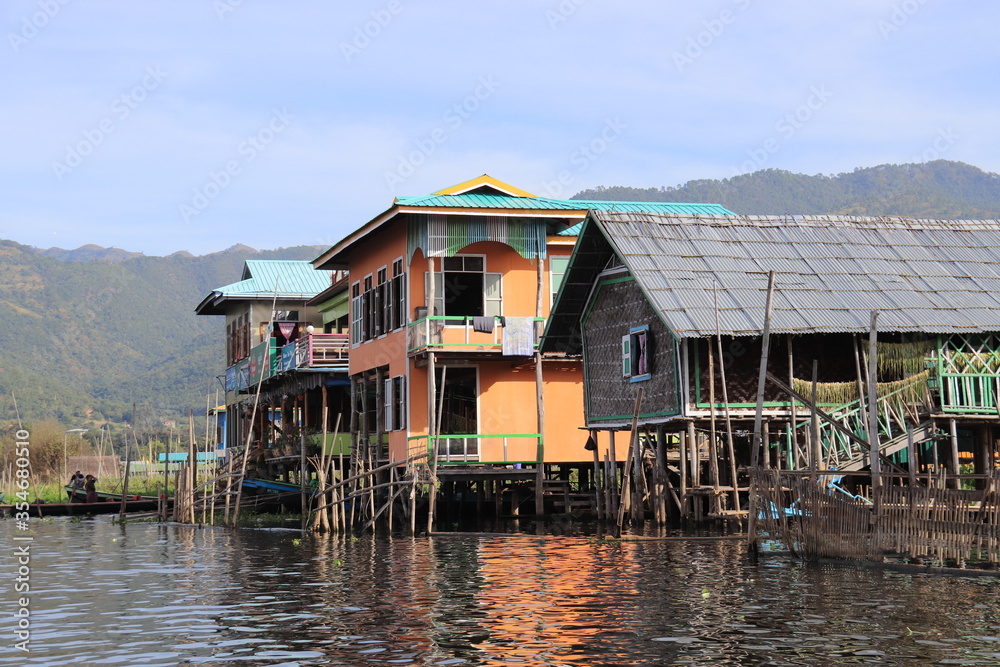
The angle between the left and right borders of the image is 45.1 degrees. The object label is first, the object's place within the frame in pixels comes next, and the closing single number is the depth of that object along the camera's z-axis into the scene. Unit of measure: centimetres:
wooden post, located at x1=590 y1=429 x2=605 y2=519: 3177
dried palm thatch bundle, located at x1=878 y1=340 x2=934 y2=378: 2706
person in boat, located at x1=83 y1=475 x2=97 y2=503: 4572
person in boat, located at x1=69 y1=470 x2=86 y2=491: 4852
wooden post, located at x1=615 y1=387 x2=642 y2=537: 2545
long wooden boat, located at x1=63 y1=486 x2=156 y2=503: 4628
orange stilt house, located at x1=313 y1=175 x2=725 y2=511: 3281
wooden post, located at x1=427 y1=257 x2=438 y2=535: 3121
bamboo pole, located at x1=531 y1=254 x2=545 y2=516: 3228
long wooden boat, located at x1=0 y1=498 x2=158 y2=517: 4472
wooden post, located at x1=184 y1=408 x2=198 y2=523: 3513
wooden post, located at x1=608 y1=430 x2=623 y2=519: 3088
